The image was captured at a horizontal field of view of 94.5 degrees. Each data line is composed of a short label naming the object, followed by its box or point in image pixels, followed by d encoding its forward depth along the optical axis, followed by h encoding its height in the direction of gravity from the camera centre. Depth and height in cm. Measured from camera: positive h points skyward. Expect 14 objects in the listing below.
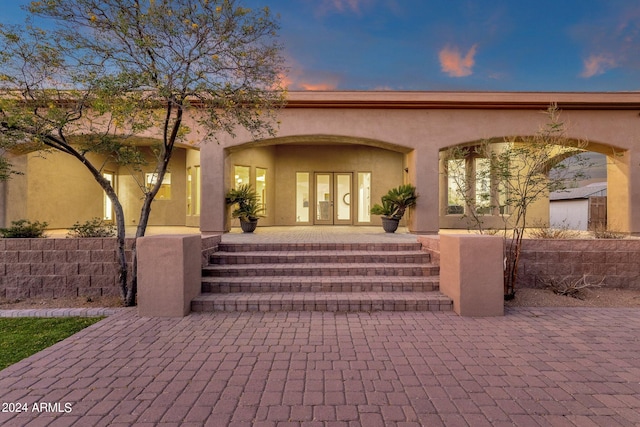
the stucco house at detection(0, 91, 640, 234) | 923 +259
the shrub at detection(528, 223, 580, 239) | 629 -45
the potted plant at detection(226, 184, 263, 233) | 957 +13
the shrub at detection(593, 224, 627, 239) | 620 -46
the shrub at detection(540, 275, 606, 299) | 536 -133
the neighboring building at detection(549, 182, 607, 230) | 1548 +60
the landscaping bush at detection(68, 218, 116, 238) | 589 -36
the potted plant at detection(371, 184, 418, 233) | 939 +27
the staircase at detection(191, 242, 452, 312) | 462 -117
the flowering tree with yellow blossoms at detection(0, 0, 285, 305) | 448 +237
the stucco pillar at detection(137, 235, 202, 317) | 441 -96
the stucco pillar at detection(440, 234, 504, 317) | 445 -96
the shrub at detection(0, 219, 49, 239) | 581 -37
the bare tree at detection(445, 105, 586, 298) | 532 +73
